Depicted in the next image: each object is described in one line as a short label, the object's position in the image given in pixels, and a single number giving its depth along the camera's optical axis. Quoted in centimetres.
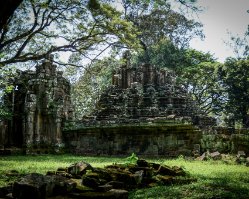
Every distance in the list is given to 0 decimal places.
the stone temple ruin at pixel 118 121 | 1661
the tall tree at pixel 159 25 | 4028
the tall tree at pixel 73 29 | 1528
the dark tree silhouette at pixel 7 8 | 440
